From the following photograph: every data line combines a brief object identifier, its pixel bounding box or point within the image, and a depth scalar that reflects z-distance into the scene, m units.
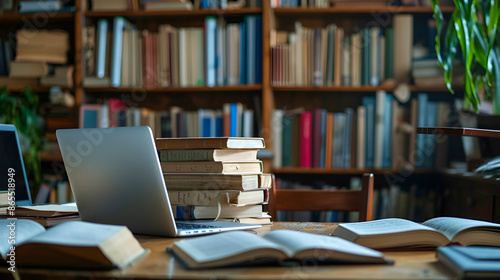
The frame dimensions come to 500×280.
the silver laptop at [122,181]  0.95
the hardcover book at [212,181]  1.14
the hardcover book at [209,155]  1.15
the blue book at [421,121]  2.52
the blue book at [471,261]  0.70
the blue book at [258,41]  2.61
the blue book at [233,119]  2.62
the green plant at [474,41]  1.72
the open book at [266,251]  0.74
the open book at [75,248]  0.72
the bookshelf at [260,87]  2.57
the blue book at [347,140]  2.58
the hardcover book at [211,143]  1.13
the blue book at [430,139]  2.53
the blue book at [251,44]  2.61
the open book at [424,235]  0.91
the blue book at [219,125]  2.64
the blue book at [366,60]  2.57
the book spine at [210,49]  2.63
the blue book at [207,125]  2.64
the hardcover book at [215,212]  1.18
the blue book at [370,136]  2.56
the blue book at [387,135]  2.55
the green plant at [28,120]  2.55
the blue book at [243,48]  2.62
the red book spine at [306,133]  2.60
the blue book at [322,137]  2.59
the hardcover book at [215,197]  1.15
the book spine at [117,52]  2.68
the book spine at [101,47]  2.69
